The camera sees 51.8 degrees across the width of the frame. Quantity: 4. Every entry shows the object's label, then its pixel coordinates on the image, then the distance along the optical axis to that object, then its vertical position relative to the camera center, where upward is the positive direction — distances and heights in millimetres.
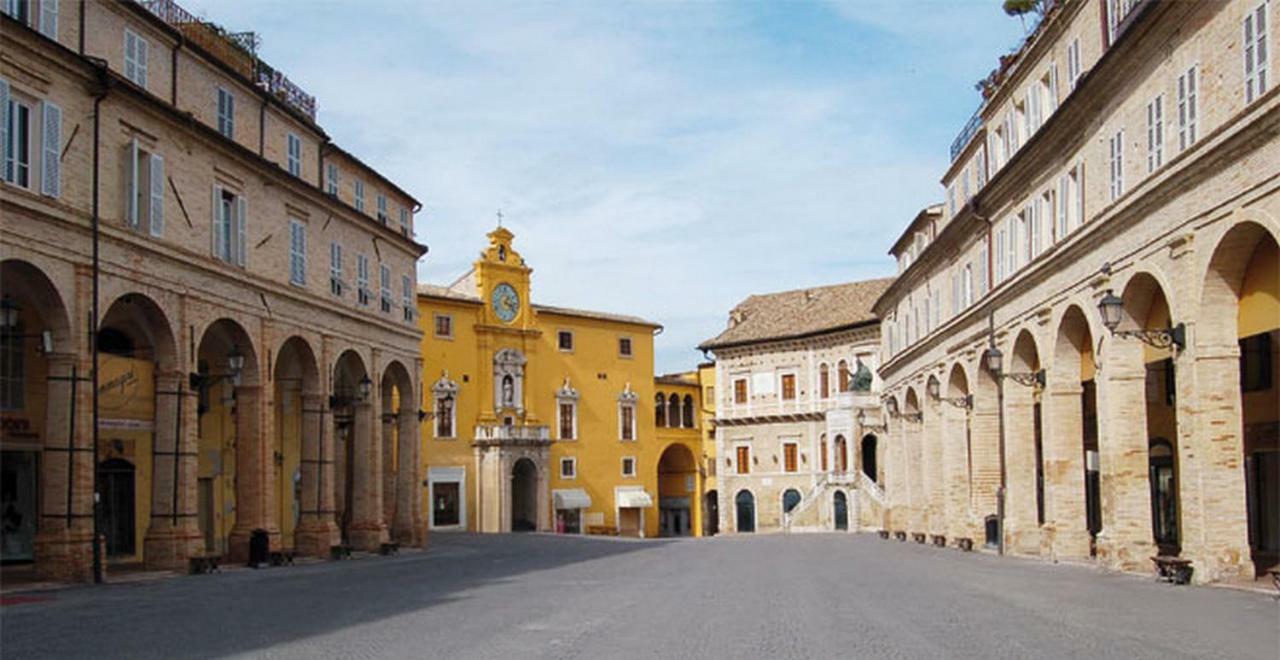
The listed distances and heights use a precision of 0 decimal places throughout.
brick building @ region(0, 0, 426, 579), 24188 +3199
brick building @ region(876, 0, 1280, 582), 20344 +2676
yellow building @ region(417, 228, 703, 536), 69375 +1517
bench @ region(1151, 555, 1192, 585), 21016 -2233
